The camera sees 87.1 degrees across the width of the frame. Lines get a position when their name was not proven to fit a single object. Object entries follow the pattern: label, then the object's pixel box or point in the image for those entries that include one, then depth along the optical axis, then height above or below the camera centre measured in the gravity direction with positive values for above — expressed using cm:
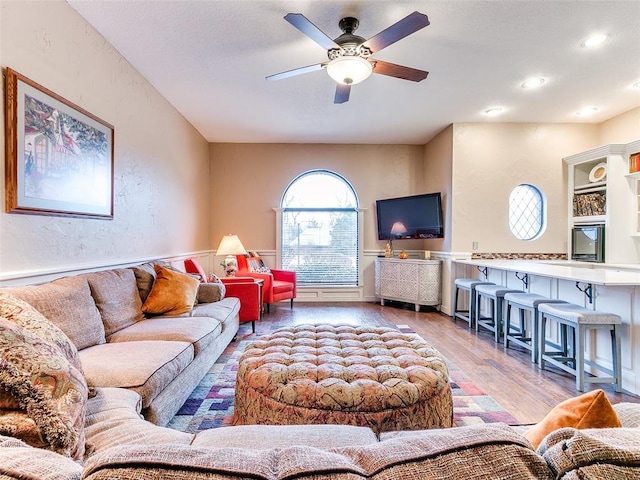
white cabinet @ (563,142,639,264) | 418 +46
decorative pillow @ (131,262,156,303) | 289 -34
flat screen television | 529 +41
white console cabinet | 523 -62
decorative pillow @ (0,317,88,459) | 88 -43
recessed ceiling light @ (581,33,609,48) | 279 +171
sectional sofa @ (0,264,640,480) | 44 -35
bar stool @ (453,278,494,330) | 426 -69
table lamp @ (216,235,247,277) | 457 -14
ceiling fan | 222 +141
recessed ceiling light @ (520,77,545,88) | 356 +173
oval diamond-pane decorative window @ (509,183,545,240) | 505 +46
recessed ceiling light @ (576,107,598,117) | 438 +174
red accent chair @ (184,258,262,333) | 394 -64
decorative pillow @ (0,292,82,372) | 115 -29
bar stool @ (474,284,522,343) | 367 -76
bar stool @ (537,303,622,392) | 247 -65
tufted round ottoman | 152 -69
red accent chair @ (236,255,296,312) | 499 -65
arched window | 612 +10
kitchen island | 248 -46
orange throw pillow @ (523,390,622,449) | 67 -35
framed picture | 194 +58
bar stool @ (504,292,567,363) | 306 -84
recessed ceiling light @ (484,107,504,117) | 440 +174
